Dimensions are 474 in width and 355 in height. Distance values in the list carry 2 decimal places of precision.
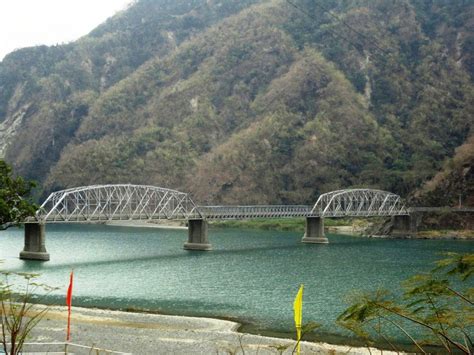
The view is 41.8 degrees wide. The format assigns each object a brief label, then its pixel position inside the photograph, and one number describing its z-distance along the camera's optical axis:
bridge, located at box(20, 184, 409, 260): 76.62
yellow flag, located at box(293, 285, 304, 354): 18.48
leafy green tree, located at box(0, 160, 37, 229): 54.75
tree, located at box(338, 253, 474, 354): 17.22
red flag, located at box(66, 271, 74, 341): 27.48
